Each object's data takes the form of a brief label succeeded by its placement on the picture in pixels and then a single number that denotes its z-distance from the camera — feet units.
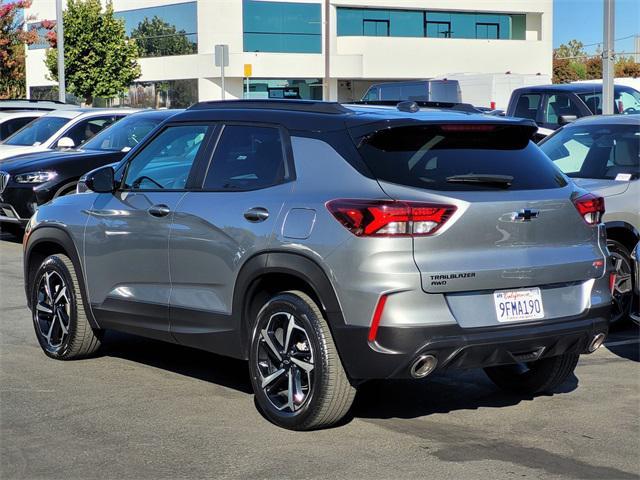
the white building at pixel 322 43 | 177.58
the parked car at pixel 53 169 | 44.09
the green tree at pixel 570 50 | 305.04
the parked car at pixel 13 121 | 63.52
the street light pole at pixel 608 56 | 44.83
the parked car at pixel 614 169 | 27.48
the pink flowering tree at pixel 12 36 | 129.59
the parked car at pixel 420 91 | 115.75
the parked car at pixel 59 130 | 52.42
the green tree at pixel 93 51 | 152.05
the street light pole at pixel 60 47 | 94.32
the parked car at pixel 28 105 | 70.79
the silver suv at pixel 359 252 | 17.08
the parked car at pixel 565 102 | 56.59
